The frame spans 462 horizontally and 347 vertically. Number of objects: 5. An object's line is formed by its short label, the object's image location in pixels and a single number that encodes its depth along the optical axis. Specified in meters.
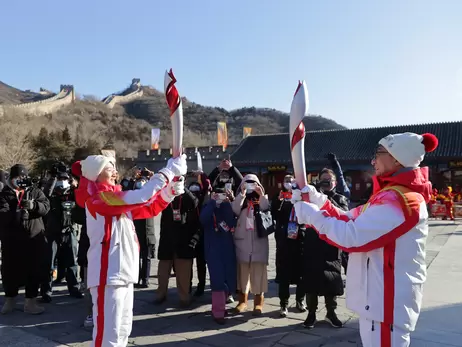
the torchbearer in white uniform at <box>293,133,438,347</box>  2.35
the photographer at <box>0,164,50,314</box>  5.31
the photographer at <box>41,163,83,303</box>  6.02
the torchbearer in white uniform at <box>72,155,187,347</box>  3.11
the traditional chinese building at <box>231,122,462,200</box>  24.98
